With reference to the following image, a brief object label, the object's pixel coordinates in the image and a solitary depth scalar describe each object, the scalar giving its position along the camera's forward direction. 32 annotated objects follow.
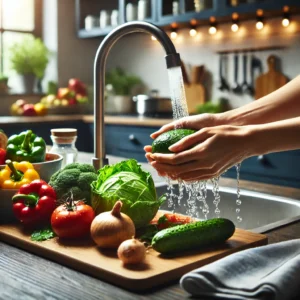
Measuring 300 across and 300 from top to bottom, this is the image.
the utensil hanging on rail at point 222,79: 3.96
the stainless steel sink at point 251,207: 1.62
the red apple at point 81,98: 4.49
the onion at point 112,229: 1.04
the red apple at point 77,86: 4.55
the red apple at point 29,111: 4.19
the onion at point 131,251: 0.95
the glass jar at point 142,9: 4.04
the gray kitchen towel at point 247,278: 0.81
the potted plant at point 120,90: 4.52
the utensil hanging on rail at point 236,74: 3.88
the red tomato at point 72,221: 1.11
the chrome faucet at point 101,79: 1.37
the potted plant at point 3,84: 4.43
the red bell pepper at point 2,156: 1.47
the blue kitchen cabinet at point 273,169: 2.86
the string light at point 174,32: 4.14
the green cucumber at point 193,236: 1.02
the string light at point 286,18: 3.44
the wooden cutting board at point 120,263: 0.92
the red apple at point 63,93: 4.46
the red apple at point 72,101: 4.47
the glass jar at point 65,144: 1.76
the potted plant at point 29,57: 4.51
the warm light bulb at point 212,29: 3.93
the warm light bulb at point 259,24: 3.66
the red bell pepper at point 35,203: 1.19
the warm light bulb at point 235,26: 3.80
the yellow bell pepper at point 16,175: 1.29
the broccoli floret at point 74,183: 1.25
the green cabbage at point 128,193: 1.17
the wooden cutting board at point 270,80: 3.62
